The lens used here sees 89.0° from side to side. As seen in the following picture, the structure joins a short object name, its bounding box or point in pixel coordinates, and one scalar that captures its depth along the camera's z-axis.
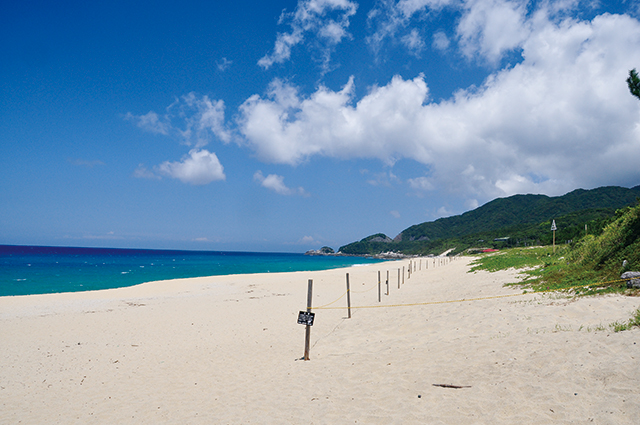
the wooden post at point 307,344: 8.80
